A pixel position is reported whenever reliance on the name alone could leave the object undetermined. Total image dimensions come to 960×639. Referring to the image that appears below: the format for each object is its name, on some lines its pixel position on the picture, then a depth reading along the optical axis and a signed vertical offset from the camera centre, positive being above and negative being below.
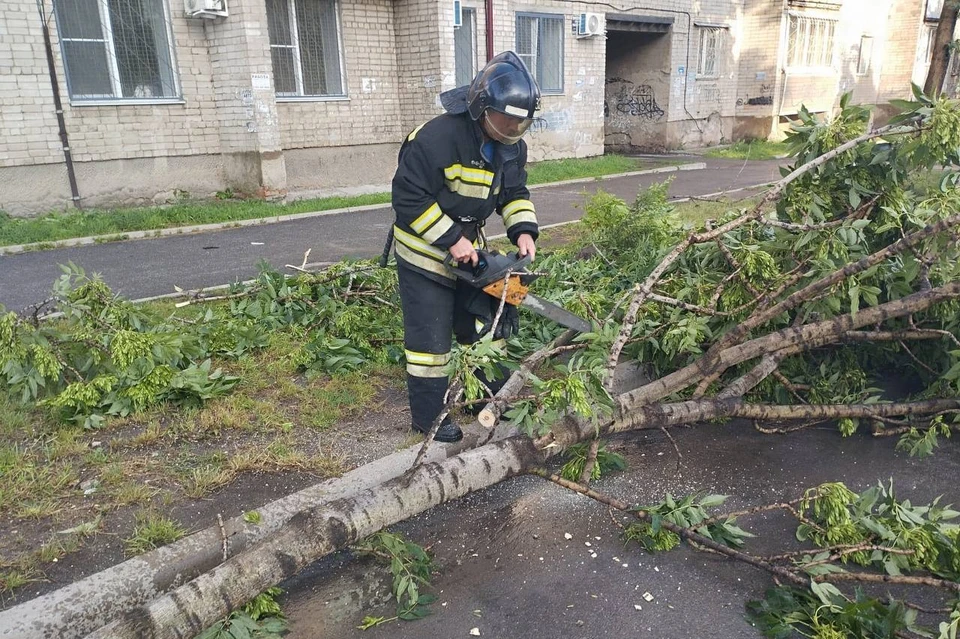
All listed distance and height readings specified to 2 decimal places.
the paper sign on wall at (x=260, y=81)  11.12 +0.32
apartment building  10.10 +0.31
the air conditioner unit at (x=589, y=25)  16.06 +1.46
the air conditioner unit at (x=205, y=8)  10.66 +1.36
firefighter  3.34 -0.51
